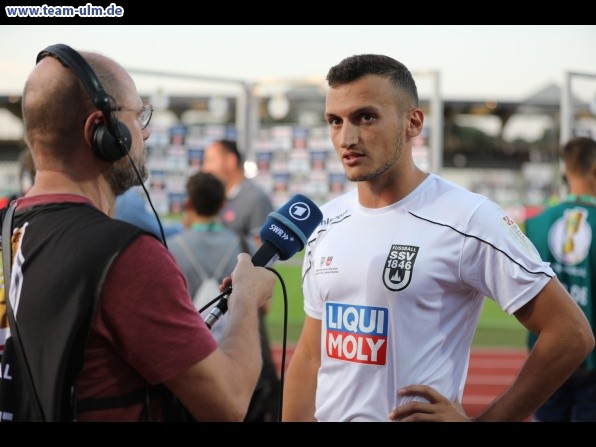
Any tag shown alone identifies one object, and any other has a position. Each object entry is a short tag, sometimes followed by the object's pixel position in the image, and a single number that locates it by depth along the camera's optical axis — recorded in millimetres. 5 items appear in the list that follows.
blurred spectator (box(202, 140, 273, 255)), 7773
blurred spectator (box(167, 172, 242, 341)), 5906
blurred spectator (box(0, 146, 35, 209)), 5402
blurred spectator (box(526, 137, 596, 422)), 5750
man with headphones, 2061
